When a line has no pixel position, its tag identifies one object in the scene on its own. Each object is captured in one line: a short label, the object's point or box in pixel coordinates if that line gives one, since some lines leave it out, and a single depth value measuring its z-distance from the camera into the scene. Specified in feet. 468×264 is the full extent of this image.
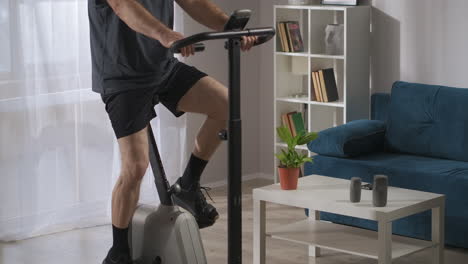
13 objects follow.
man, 11.71
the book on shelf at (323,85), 18.45
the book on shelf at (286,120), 19.39
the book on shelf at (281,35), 18.92
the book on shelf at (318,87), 18.53
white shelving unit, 18.10
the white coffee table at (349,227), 12.44
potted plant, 13.60
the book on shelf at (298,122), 19.22
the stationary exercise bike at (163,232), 11.98
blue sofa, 14.94
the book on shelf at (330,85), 18.48
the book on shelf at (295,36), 18.90
